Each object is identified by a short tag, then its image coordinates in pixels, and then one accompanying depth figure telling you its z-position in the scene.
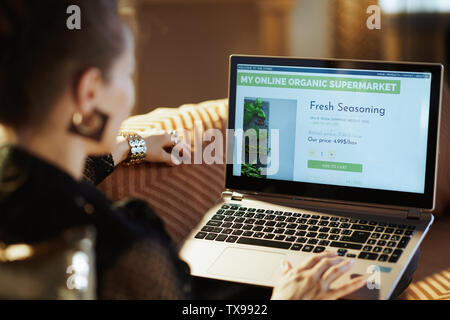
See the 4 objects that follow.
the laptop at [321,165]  1.79
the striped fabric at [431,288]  1.83
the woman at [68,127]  1.47
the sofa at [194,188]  1.92
